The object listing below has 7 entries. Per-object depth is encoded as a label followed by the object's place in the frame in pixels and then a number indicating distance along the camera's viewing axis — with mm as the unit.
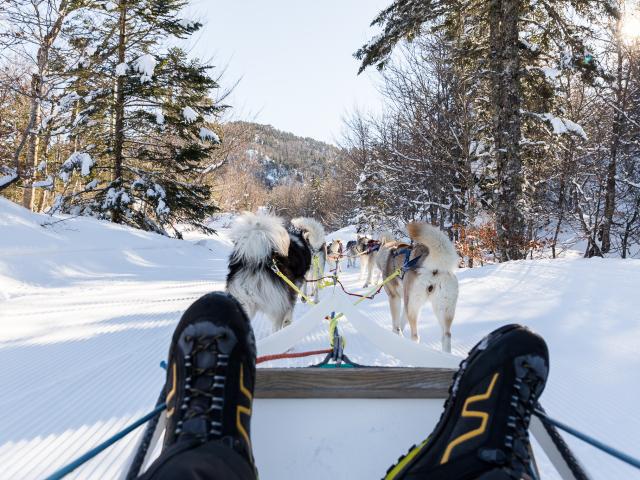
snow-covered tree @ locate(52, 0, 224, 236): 12805
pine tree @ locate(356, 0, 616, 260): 8773
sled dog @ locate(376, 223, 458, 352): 3590
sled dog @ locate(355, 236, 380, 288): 8898
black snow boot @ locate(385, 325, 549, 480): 1180
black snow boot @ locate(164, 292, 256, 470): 1245
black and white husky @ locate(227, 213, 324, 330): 3641
